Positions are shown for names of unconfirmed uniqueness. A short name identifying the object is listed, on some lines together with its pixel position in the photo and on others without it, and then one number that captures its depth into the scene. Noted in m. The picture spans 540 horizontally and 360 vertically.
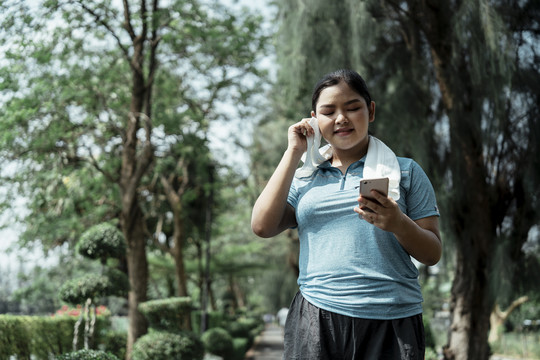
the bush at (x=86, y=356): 3.99
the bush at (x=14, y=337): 5.93
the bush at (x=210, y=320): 17.78
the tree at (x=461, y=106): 6.21
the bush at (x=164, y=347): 7.79
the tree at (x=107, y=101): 7.52
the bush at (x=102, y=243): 6.39
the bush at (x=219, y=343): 12.73
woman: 1.35
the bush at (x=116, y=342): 9.98
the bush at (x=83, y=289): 5.98
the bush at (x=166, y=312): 8.16
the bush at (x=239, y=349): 13.94
